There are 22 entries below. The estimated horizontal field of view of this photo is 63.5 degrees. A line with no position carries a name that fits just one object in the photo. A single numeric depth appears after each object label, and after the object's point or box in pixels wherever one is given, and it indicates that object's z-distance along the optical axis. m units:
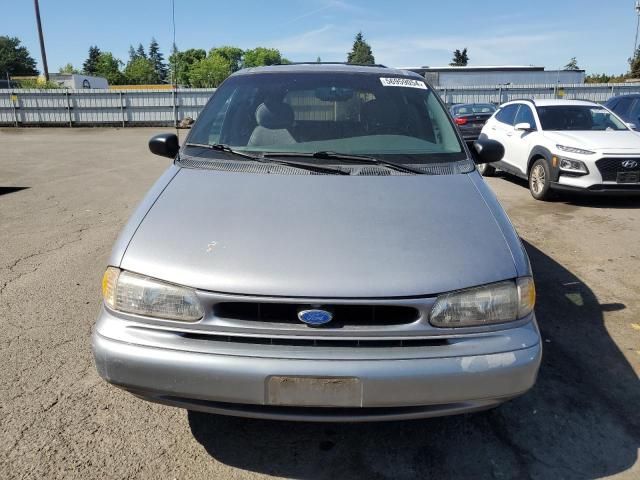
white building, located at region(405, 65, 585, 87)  49.31
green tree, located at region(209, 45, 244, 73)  141.38
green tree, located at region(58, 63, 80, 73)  107.62
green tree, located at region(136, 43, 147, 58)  160.12
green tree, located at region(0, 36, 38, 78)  92.50
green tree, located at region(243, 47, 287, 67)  142.73
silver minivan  2.02
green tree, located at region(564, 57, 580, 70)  85.74
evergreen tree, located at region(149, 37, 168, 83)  153.49
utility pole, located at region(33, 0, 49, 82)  33.19
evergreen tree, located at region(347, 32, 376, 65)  125.25
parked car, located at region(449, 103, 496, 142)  15.13
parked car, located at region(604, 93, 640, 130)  11.30
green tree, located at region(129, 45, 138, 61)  159.77
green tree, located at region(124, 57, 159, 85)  99.25
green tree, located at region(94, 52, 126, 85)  95.12
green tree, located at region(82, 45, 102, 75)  113.78
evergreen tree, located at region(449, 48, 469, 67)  106.06
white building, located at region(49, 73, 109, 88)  47.16
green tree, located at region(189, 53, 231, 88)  114.59
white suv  7.56
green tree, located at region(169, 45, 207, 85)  115.31
